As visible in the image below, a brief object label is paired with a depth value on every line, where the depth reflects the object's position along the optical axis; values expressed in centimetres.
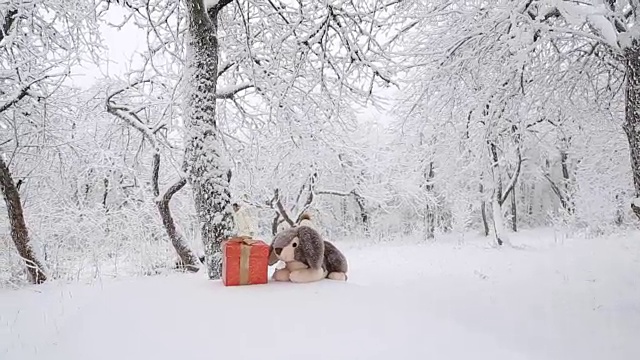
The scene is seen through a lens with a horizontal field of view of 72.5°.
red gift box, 363
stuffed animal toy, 381
